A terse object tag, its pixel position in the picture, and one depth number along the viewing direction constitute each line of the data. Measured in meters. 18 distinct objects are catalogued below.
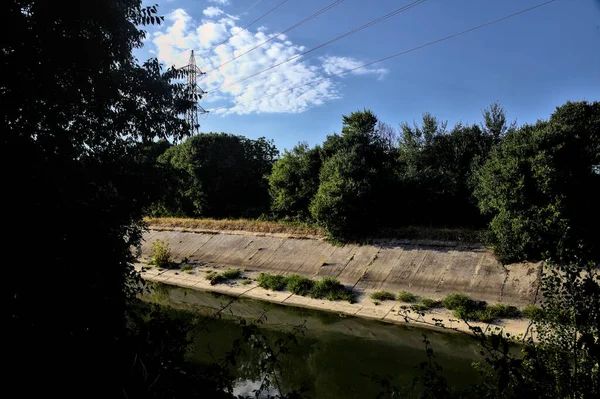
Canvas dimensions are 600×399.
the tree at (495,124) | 17.89
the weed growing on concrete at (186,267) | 17.40
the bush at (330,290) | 12.85
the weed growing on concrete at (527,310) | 10.04
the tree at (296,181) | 19.97
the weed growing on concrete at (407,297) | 11.98
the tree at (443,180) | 16.59
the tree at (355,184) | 16.08
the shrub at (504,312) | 10.39
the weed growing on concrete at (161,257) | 18.38
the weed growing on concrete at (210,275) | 15.86
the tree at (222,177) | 24.84
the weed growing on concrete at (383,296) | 12.36
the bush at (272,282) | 14.23
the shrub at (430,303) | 11.52
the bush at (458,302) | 11.05
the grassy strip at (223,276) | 15.62
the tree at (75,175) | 3.19
